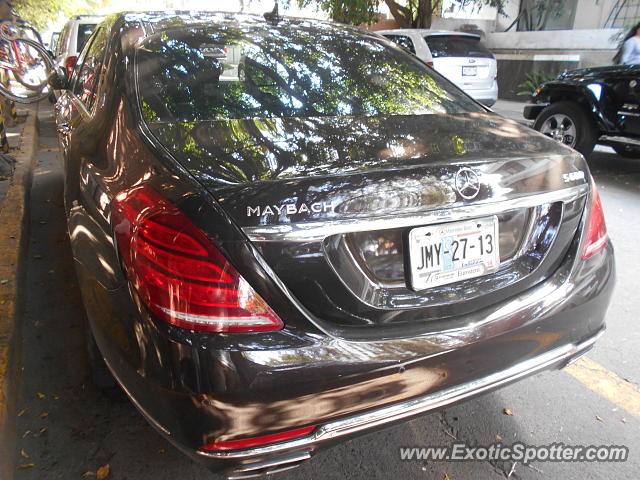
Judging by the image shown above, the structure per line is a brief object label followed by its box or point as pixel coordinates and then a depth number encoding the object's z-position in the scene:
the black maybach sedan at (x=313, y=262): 1.42
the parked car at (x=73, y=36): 7.36
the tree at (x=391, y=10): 13.87
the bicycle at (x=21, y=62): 5.58
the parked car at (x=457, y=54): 8.65
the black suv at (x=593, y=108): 5.77
